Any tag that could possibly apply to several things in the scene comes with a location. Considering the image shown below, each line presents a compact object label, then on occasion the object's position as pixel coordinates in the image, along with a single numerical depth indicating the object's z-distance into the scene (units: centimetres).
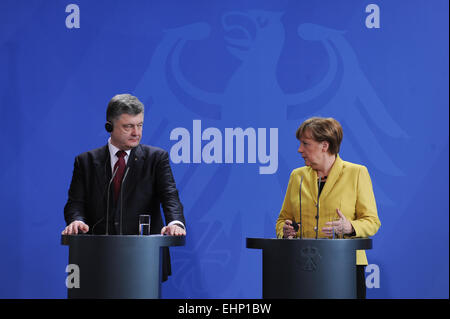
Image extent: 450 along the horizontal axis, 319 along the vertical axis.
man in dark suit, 695
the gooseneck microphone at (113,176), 613
